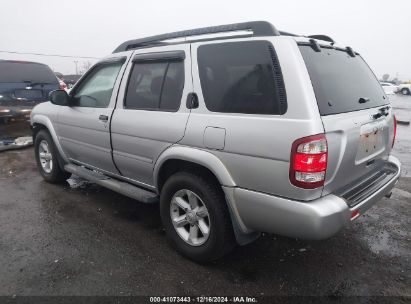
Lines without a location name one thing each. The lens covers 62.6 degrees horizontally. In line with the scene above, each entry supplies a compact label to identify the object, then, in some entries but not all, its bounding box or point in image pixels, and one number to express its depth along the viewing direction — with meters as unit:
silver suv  2.32
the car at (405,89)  37.00
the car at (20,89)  7.51
